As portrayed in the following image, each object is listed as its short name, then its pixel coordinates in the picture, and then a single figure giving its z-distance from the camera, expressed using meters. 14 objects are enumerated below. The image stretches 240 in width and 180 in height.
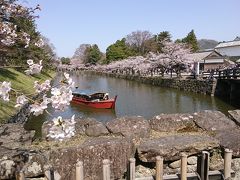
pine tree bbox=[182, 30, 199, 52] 71.79
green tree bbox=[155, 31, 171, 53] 71.70
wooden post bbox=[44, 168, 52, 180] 4.44
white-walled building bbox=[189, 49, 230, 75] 53.12
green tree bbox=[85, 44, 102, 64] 104.50
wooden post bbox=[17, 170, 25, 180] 4.24
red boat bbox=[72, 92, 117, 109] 23.64
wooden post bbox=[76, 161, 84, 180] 4.32
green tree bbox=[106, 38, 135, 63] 85.19
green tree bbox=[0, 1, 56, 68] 24.32
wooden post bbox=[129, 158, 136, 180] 4.75
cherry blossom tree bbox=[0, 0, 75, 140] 3.92
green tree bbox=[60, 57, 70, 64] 126.75
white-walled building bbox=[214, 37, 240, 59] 82.96
